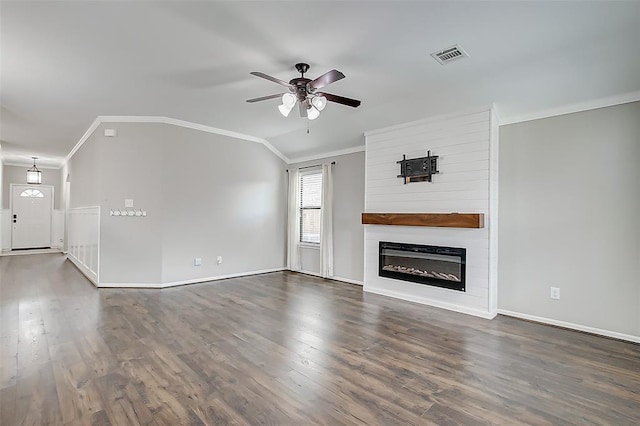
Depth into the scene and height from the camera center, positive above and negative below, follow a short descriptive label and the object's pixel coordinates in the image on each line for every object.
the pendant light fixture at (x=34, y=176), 9.45 +1.11
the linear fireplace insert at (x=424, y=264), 4.20 -0.68
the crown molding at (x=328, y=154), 5.78 +1.22
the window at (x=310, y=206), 6.58 +0.21
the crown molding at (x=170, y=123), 5.22 +1.56
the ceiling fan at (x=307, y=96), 3.00 +1.22
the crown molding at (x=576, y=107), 3.36 +1.27
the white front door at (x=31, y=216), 9.66 -0.09
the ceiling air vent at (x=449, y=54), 2.95 +1.57
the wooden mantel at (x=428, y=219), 3.93 -0.04
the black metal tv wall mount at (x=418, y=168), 4.44 +0.70
